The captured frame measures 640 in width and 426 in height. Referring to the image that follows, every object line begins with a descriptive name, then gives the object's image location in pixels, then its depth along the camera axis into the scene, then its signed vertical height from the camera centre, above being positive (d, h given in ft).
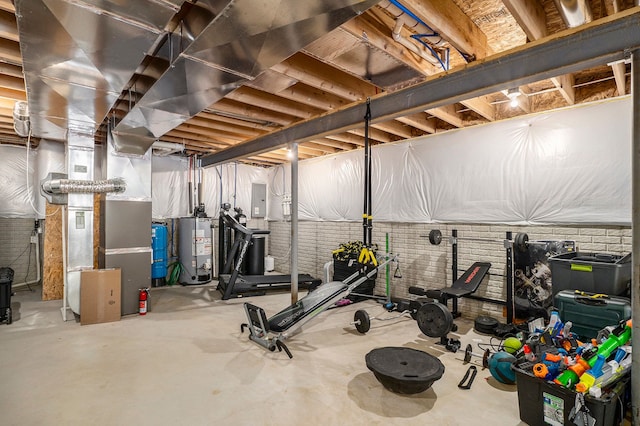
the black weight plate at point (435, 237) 14.16 -0.99
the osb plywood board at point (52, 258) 16.26 -2.28
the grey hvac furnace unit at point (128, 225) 13.69 -0.52
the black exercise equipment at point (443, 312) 10.11 -3.14
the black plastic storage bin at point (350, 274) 16.20 -3.18
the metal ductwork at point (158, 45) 5.09 +3.16
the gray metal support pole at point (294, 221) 14.25 -0.32
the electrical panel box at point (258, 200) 24.36 +1.04
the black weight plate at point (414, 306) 11.53 -3.29
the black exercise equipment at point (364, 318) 11.59 -3.73
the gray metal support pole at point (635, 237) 5.98 -0.42
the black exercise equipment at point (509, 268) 11.57 -1.98
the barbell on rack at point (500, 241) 11.52 -1.02
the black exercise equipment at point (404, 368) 7.36 -3.69
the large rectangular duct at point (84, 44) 5.06 +3.14
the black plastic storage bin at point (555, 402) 5.72 -3.51
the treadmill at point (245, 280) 16.88 -3.76
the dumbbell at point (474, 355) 9.24 -4.18
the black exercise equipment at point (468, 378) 8.14 -4.27
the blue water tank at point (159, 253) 19.06 -2.36
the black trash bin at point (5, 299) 12.28 -3.29
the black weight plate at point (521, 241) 11.50 -0.95
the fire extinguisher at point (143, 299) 13.87 -3.71
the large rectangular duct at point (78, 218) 13.08 -0.21
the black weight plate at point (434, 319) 10.04 -3.32
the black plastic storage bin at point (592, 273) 8.46 -1.57
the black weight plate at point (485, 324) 11.66 -3.99
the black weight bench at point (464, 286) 11.78 -2.70
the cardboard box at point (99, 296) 12.61 -3.25
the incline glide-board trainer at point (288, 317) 10.41 -3.48
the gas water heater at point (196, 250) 19.89 -2.26
